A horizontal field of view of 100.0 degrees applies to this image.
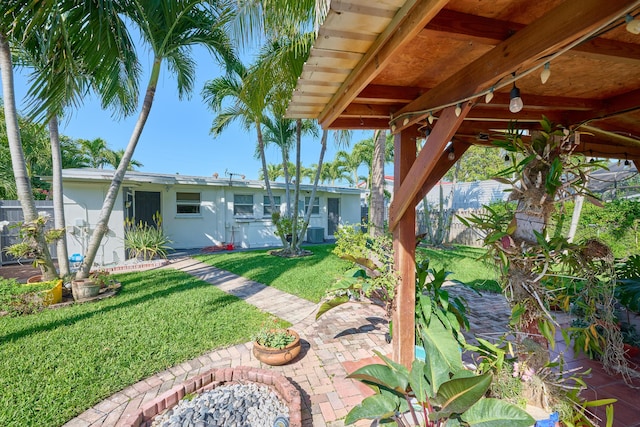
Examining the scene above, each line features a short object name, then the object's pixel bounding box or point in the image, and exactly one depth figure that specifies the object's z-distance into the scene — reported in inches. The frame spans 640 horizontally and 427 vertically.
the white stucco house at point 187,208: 309.1
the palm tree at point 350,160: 840.1
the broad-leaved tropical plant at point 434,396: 55.1
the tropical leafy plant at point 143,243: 315.0
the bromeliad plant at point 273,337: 117.2
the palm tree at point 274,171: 924.0
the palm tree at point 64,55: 145.2
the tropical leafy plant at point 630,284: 123.1
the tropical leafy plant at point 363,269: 113.8
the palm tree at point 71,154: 592.7
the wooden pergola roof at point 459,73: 46.6
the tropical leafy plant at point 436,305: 105.7
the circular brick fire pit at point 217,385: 83.5
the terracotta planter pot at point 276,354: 113.4
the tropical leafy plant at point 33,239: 181.6
